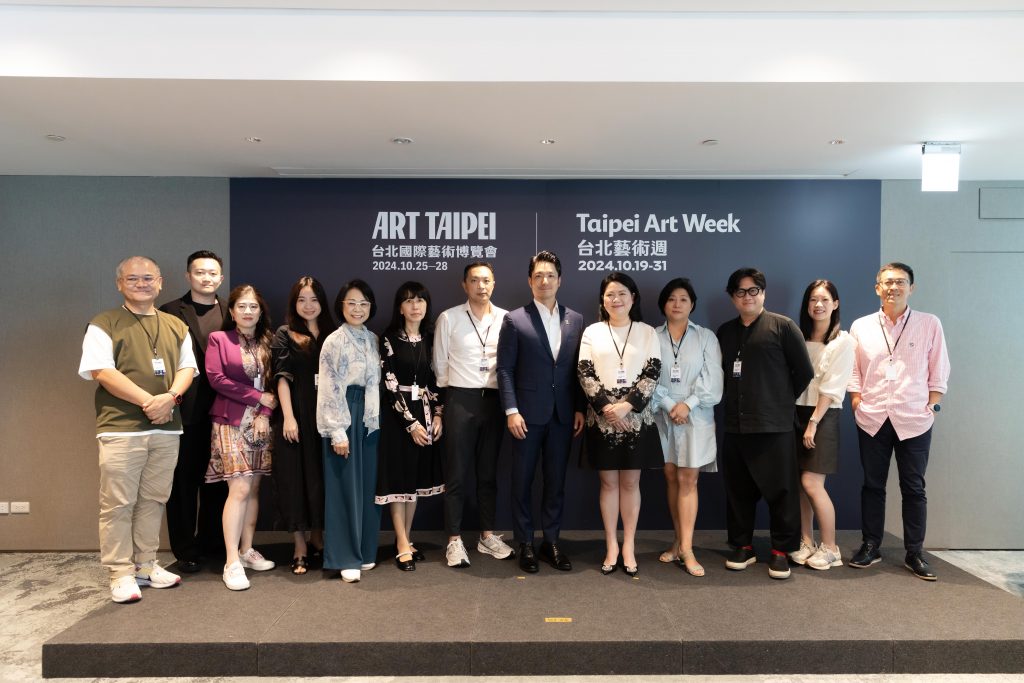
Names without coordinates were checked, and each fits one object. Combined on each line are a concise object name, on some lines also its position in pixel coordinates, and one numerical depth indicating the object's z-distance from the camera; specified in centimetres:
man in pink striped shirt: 367
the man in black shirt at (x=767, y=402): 358
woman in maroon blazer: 348
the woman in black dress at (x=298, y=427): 356
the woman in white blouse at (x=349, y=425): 343
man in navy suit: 361
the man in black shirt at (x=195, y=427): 364
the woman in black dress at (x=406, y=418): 364
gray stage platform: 282
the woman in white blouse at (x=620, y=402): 352
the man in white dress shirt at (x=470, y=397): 373
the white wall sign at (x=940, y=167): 369
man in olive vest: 323
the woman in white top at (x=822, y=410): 363
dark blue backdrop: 445
